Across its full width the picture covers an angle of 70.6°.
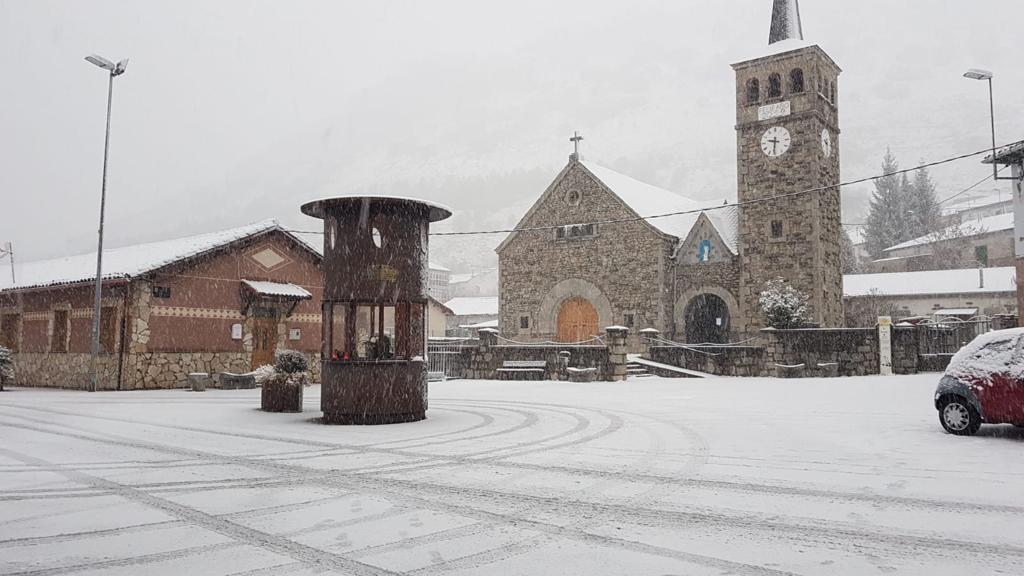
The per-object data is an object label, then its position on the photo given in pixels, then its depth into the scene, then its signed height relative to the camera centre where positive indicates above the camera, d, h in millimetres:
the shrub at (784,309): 26656 +1717
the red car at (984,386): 9109 -360
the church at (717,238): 29906 +5111
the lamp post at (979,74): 18727 +7422
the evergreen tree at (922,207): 72750 +15236
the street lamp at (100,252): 20031 +2623
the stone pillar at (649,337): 27609 +633
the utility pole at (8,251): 42034 +5556
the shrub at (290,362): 13711 -255
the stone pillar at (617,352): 23141 +34
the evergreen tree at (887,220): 73562 +14050
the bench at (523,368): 24086 -549
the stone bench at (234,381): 21016 -958
